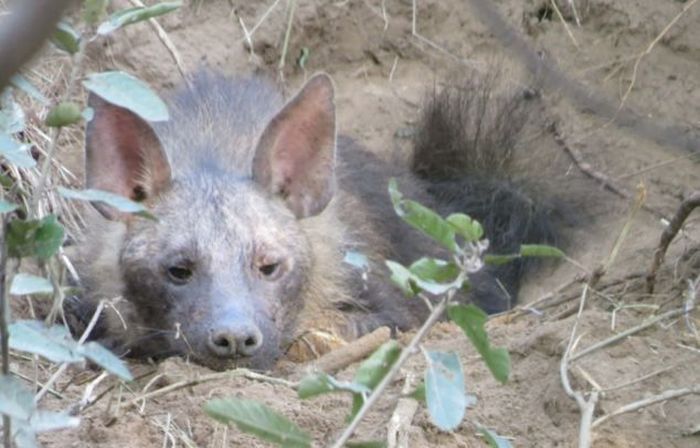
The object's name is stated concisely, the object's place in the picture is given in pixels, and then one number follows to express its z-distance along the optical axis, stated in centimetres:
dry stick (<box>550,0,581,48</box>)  1284
